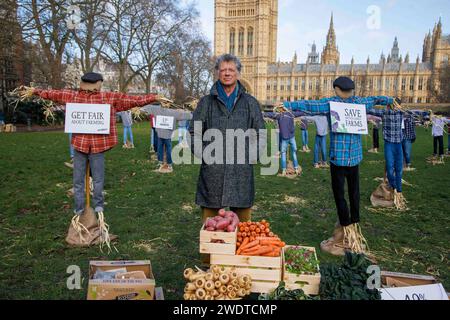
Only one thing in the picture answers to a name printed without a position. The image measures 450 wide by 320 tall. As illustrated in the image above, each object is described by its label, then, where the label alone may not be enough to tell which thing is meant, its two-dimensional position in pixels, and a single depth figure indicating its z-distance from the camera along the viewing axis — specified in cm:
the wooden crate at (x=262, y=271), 385
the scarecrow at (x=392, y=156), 840
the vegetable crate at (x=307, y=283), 382
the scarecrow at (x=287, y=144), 1210
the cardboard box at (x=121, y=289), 353
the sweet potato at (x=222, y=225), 408
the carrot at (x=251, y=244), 399
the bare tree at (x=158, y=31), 3878
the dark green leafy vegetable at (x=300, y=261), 396
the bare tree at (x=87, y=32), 2586
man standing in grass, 439
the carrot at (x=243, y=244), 398
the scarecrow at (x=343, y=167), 573
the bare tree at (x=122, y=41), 3526
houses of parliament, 9850
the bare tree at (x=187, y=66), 4509
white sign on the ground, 370
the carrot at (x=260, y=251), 393
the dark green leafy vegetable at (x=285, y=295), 345
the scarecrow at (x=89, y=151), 586
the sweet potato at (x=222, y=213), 427
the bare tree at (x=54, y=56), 2470
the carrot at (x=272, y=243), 404
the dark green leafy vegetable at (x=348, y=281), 347
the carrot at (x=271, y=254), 395
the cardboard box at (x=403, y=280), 404
